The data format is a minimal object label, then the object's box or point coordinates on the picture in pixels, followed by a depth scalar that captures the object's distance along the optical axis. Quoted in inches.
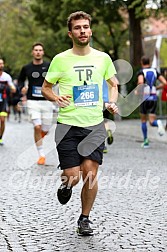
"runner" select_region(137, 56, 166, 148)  580.4
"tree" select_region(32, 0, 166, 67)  1237.7
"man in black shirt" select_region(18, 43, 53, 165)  463.8
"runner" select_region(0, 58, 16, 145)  618.2
